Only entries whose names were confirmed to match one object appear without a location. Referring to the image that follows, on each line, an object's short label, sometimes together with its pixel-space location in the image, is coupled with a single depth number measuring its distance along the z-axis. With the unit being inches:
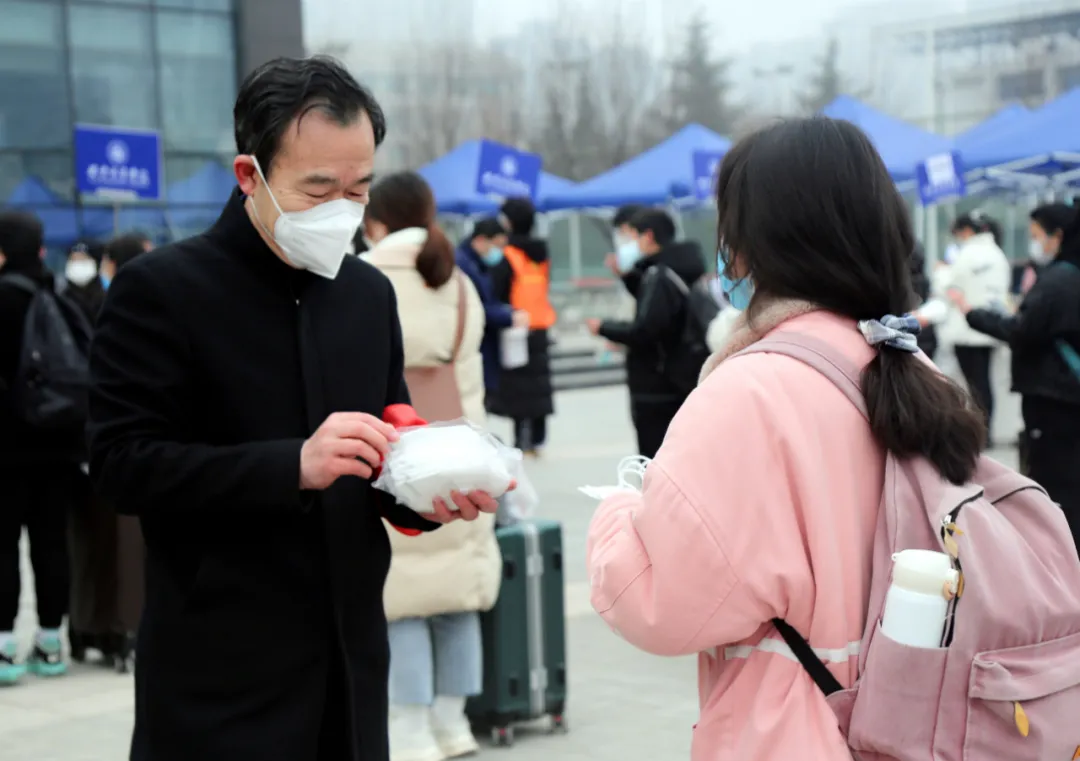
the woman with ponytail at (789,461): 78.6
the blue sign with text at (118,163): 492.1
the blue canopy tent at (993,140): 733.3
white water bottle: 74.5
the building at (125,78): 792.3
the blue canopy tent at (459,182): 798.5
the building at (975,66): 2600.9
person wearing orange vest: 487.8
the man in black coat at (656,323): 306.5
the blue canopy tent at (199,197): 863.7
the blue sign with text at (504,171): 634.8
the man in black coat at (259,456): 92.4
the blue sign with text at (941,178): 623.2
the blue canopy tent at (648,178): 807.7
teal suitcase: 209.8
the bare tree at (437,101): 1793.8
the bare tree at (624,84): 1915.6
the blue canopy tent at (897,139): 720.3
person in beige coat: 193.9
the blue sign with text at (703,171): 679.1
